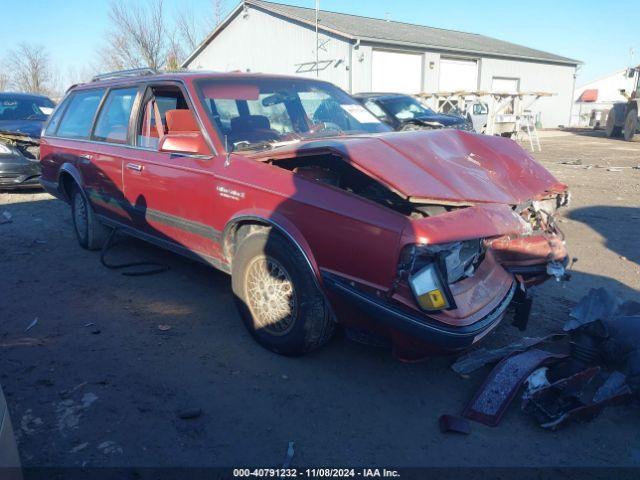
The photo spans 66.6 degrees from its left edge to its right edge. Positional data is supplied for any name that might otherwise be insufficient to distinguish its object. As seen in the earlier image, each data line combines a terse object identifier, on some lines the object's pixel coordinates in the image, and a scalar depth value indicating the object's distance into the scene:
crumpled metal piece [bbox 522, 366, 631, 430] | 2.51
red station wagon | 2.51
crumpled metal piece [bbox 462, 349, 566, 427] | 2.62
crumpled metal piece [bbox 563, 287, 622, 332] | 3.14
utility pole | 21.16
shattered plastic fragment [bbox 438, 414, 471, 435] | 2.51
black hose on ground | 4.66
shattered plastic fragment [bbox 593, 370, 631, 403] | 2.59
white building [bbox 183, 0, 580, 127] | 21.17
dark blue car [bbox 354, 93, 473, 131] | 10.85
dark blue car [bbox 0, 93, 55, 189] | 8.16
